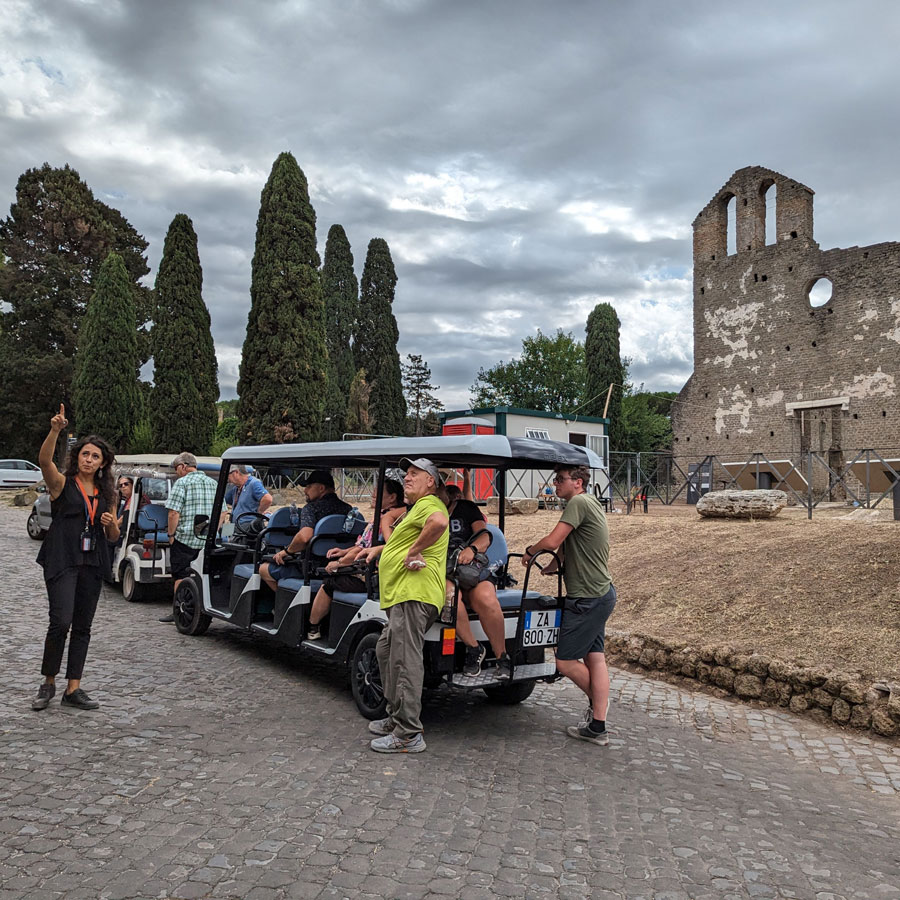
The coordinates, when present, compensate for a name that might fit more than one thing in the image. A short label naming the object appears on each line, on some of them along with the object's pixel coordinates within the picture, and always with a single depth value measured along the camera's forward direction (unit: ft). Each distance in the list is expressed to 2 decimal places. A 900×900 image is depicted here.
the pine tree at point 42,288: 136.26
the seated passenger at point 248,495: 31.04
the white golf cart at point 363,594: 18.21
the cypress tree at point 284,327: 107.24
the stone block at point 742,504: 44.45
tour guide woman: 18.52
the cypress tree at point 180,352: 112.16
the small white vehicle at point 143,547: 35.37
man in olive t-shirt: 18.20
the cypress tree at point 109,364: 115.55
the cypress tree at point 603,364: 176.14
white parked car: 109.70
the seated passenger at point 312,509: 23.70
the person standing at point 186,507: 30.73
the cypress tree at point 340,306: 179.83
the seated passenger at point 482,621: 17.89
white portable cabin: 83.30
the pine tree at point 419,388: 240.94
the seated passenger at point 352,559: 20.98
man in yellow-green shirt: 16.98
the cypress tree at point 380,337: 182.50
